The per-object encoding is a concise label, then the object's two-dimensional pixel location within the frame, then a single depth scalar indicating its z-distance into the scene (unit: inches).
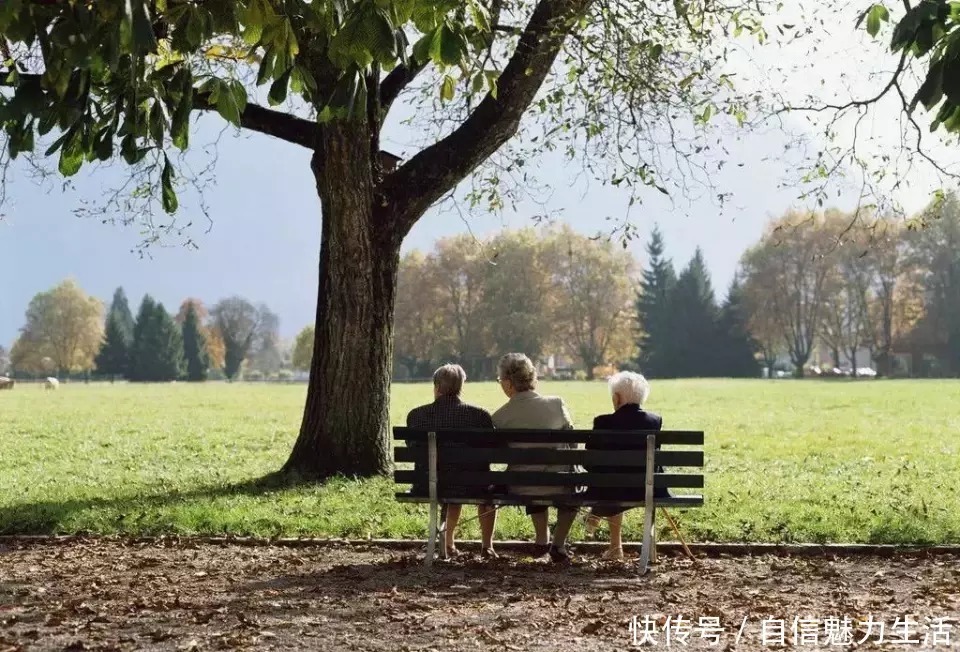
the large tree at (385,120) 530.9
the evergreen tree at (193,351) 4471.0
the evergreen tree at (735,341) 3395.7
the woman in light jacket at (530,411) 345.4
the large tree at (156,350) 4175.7
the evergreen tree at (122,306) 5974.4
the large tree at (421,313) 3420.3
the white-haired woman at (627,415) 335.6
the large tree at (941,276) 3083.2
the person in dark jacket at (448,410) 351.3
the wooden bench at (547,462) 330.6
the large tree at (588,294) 3403.1
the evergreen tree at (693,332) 3435.0
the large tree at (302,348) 4804.6
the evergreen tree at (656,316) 3497.3
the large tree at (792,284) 3206.2
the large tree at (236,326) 5162.4
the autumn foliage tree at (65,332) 4598.9
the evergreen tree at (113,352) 4207.7
